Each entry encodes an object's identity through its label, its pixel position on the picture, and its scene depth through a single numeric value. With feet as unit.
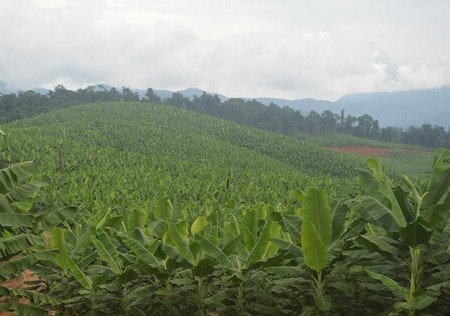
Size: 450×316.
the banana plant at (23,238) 15.34
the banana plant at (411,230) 12.01
